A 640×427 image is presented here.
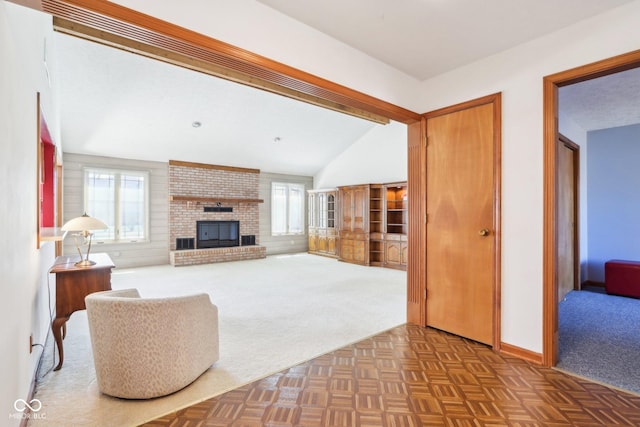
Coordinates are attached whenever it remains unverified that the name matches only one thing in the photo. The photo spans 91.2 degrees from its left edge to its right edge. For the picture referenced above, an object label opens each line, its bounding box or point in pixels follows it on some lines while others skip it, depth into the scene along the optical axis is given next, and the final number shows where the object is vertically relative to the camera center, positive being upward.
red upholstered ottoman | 4.50 -0.91
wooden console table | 2.53 -0.59
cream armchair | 2.04 -0.85
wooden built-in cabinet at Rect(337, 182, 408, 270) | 7.38 -0.24
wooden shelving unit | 7.69 -0.18
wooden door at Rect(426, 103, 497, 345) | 2.94 -0.07
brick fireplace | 7.66 +0.26
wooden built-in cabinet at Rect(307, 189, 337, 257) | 8.95 -0.18
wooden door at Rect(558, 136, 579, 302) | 4.51 -0.02
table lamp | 2.66 -0.09
